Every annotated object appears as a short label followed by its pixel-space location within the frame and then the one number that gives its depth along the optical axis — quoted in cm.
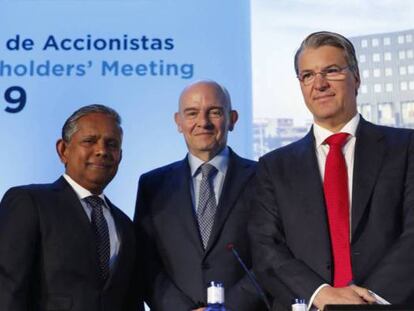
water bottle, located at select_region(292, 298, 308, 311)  198
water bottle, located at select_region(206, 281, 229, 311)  207
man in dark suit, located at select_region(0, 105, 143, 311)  271
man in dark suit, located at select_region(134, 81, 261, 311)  300
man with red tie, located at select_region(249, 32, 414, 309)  245
